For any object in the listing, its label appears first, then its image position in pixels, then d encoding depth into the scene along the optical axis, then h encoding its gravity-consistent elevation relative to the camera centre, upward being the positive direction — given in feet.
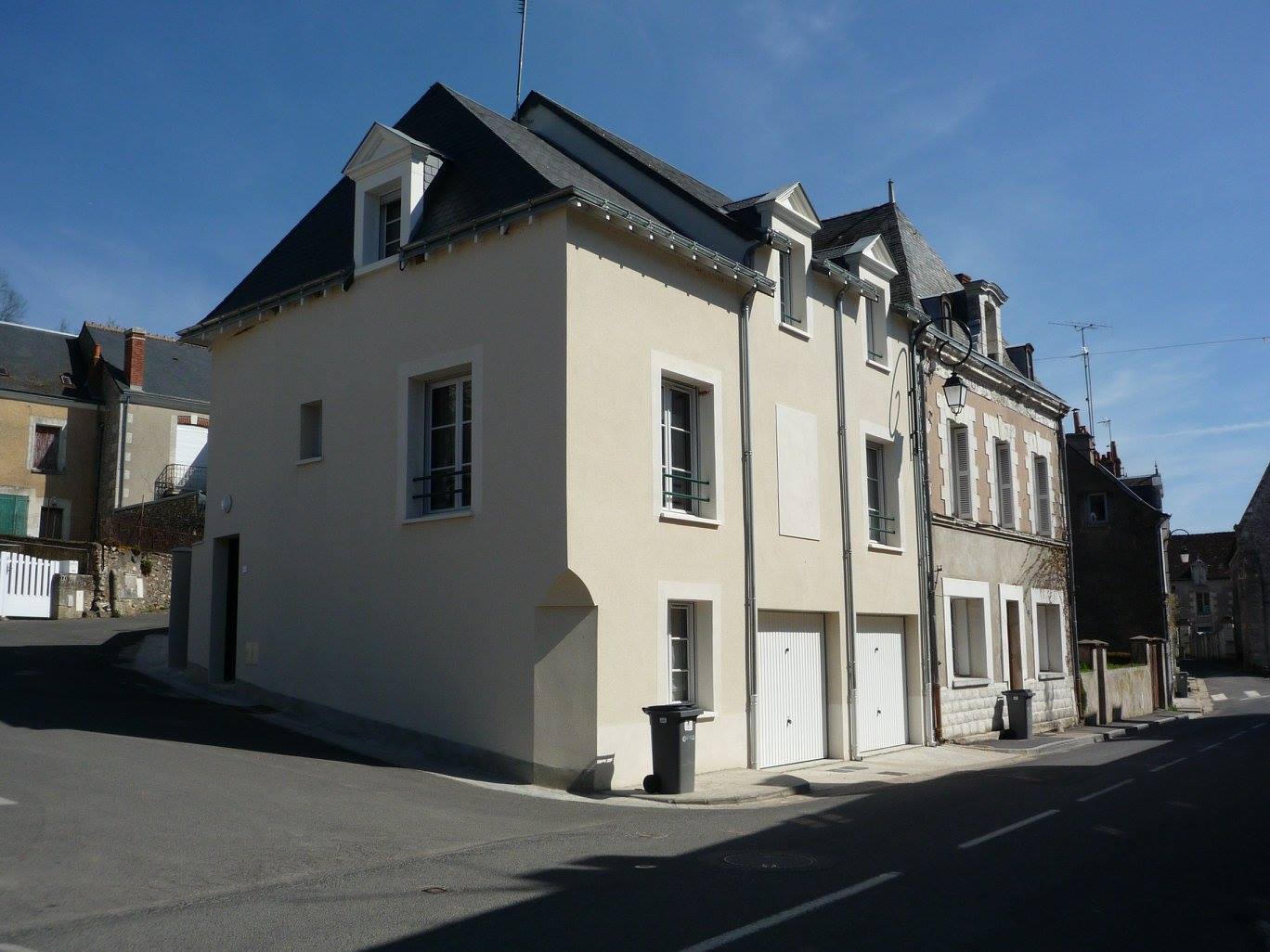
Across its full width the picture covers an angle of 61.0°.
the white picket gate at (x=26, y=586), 82.99 +3.25
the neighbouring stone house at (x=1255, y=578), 183.21 +7.22
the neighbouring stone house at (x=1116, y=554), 116.16 +7.44
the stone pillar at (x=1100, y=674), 85.76 -4.19
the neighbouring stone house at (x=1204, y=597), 247.50 +5.69
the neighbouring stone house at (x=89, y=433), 118.73 +21.86
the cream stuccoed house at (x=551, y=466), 39.40 +6.69
